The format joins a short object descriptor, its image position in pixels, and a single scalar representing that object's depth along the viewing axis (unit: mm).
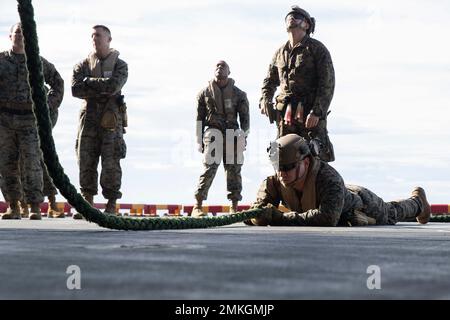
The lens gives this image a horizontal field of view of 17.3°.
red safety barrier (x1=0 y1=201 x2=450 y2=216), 26420
